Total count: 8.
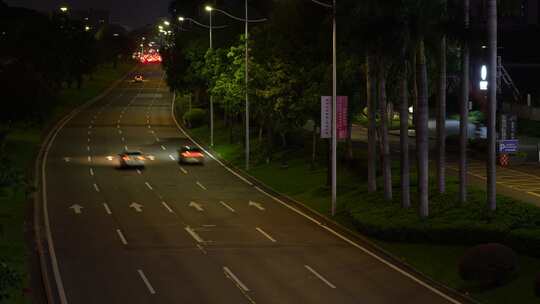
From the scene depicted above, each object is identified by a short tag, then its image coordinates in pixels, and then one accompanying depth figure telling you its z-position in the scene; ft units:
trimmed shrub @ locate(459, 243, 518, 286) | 83.25
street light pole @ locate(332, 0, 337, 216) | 128.06
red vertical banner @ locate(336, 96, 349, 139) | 137.28
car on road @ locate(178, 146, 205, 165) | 202.24
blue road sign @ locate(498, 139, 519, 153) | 153.99
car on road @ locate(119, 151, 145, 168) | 194.89
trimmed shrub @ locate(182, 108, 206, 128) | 289.90
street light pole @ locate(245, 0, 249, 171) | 186.60
